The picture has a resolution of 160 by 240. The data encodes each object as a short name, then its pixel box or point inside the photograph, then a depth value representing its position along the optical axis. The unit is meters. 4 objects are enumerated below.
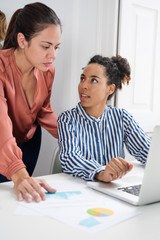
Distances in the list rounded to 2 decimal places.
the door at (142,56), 2.12
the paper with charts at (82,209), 0.74
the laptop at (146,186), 0.79
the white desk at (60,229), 0.66
